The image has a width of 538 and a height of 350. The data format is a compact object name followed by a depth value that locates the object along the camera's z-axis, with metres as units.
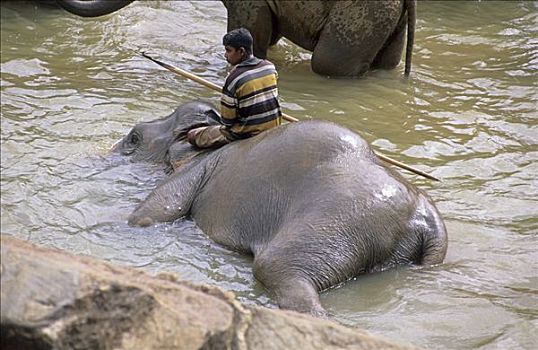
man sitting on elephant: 12.18
